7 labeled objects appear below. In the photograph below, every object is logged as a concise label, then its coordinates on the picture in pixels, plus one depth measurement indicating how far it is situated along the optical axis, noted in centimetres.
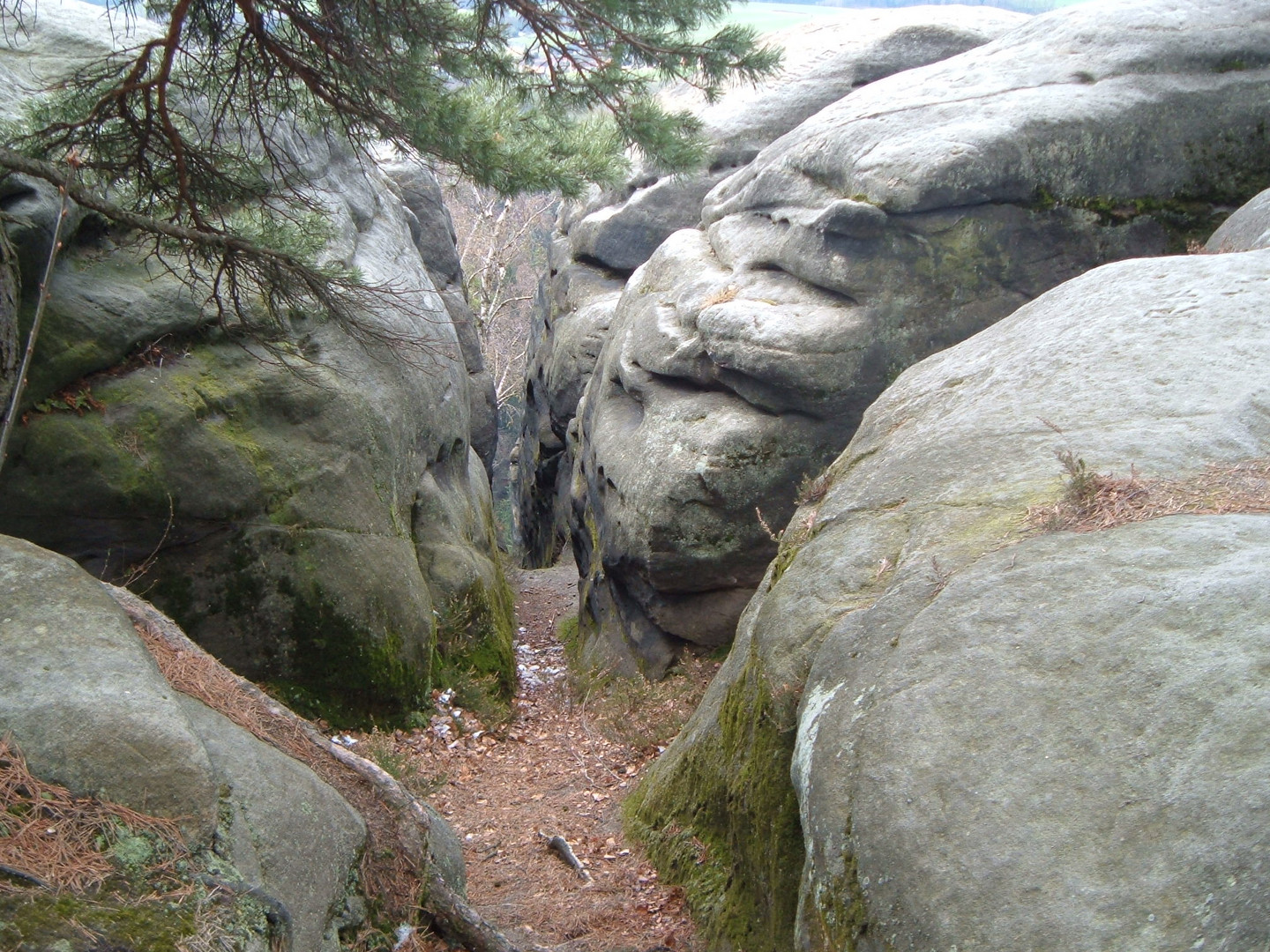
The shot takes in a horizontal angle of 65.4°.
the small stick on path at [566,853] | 629
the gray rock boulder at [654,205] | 1673
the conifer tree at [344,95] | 606
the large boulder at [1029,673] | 278
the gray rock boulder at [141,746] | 347
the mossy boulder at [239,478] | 745
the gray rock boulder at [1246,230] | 718
